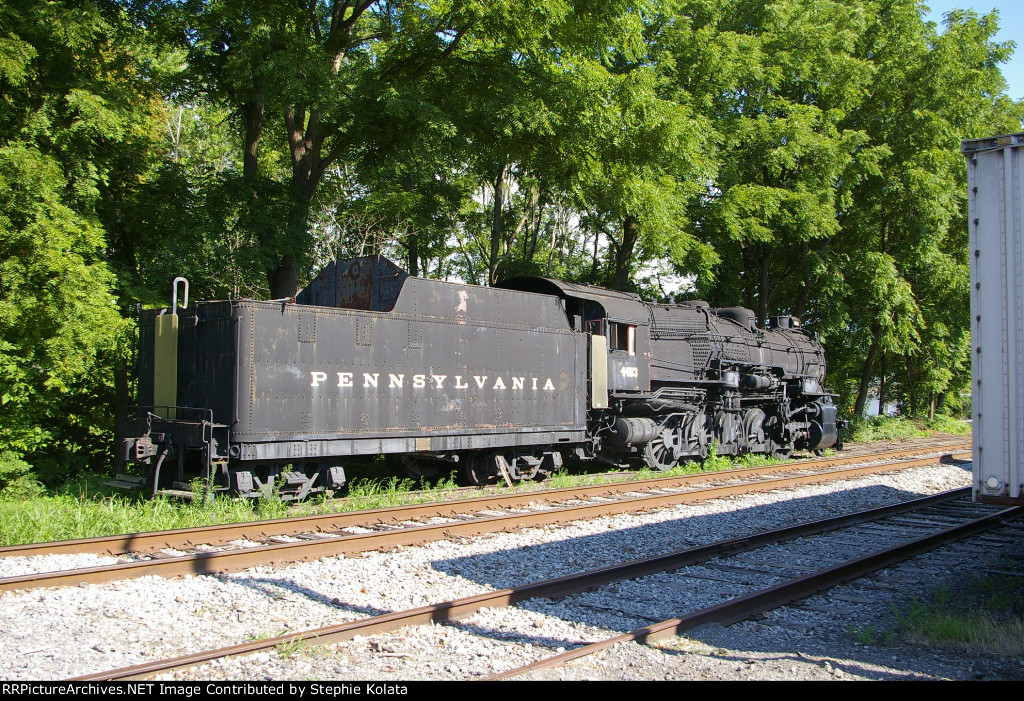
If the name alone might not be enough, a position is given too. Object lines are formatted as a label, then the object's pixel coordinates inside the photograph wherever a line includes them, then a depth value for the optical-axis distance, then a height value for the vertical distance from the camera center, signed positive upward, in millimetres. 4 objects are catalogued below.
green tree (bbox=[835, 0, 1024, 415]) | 22766 +6284
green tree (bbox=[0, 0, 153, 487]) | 10961 +2400
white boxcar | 5137 +425
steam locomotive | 9484 -128
